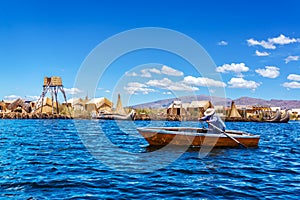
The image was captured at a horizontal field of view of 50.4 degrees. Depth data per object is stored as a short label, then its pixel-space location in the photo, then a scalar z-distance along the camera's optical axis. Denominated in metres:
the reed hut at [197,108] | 116.34
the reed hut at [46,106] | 104.94
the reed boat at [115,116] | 91.53
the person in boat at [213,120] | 21.12
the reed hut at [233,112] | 125.30
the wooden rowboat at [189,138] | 20.55
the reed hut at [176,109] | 121.57
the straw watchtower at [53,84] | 89.46
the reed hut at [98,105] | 119.69
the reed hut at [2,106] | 114.38
